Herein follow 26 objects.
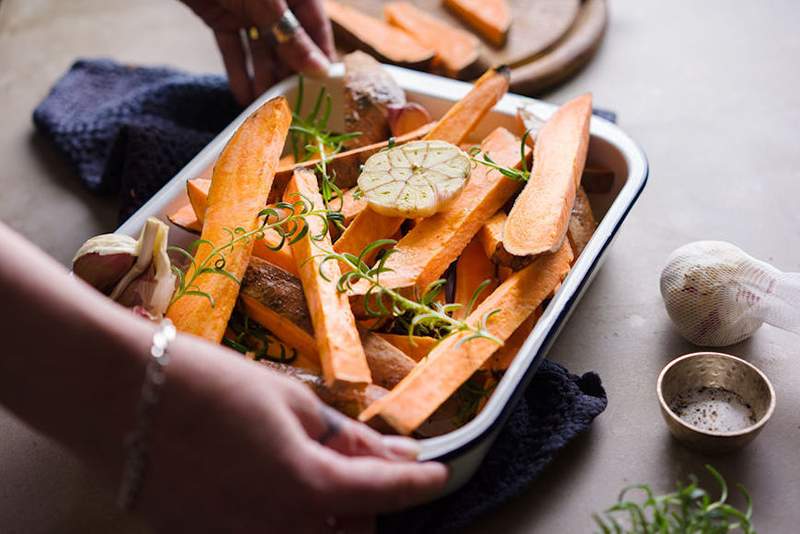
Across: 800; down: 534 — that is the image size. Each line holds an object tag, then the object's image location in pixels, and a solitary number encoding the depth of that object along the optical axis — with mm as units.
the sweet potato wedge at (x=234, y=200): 676
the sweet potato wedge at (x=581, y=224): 733
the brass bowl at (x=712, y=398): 676
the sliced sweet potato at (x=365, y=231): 709
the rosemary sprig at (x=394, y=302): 662
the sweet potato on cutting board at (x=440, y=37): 958
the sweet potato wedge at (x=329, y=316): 637
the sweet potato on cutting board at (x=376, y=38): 954
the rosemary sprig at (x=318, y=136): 765
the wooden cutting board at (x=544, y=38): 971
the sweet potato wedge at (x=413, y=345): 684
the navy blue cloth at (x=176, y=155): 664
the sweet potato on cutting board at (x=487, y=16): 983
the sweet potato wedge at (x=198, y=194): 736
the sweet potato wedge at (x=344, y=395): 641
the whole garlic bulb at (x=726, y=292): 719
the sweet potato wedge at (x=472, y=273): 707
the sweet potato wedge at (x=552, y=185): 684
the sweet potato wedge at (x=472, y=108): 766
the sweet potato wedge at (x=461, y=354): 626
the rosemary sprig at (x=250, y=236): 686
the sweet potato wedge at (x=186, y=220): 751
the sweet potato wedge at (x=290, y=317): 669
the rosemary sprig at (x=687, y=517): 605
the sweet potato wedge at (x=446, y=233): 686
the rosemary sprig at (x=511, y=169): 728
